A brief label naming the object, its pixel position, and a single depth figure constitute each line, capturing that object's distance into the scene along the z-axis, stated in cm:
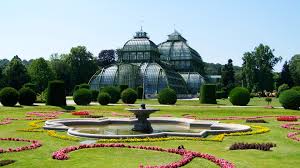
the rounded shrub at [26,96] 4091
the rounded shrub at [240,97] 4341
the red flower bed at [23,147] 1422
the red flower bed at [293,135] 1832
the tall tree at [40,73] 7619
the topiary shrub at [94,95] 5319
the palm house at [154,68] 6762
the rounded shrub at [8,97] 3900
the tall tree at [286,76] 9100
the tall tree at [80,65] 9138
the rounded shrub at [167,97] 4631
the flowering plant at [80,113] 3106
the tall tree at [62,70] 8809
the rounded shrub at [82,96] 4291
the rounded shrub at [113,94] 4903
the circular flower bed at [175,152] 1199
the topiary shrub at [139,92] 5888
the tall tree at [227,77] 9356
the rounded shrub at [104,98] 4422
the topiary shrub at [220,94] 7006
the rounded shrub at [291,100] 3638
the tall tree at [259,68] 8612
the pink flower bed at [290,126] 2240
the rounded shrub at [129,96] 4778
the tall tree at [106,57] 11885
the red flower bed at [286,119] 2719
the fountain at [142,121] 2156
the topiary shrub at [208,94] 4731
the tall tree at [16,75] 7406
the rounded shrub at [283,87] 7374
